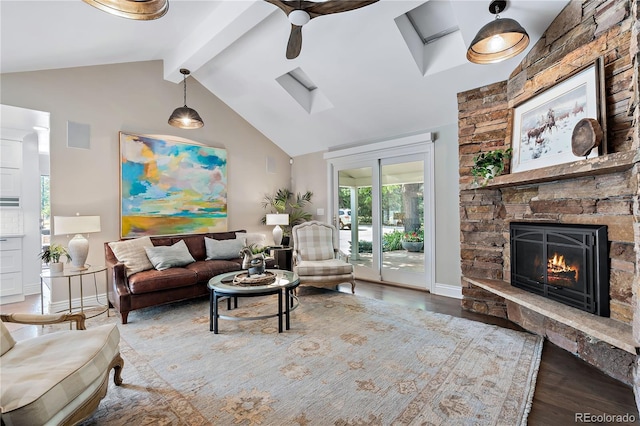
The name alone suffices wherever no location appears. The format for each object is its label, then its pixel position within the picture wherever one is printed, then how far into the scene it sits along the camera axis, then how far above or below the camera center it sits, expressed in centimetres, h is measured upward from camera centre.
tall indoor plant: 597 +18
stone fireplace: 194 +15
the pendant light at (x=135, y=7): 146 +108
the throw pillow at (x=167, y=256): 369 -55
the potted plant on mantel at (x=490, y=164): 300 +49
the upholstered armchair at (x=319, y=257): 412 -71
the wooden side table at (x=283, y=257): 507 -77
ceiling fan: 220 +162
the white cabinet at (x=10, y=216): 401 +2
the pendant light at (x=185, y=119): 391 +131
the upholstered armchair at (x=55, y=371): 123 -76
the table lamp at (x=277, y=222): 546 -16
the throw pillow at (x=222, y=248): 438 -52
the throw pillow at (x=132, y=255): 360 -50
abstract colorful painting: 420 +45
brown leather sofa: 323 -79
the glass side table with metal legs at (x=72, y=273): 307 -61
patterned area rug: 174 -119
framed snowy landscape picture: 215 +78
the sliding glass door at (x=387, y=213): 449 -1
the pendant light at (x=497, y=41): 223 +140
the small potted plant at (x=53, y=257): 320 -45
